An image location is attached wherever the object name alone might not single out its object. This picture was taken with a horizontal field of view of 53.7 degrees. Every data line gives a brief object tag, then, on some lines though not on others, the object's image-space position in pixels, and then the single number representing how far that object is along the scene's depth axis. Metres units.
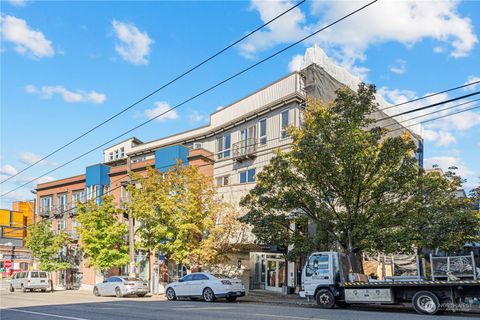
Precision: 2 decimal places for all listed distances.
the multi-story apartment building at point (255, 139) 30.19
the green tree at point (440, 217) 18.98
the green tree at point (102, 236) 35.12
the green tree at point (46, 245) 41.19
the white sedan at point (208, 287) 22.49
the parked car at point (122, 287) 28.23
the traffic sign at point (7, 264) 48.39
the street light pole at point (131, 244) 29.17
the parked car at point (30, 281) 37.50
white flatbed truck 16.02
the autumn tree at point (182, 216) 27.66
